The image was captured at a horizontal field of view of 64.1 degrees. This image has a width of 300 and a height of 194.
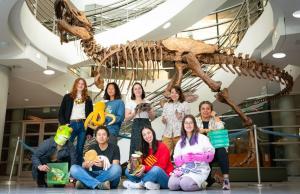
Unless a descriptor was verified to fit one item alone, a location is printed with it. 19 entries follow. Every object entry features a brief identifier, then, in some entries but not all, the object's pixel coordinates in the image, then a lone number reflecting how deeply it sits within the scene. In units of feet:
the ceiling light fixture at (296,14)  15.44
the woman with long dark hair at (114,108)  13.55
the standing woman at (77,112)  14.13
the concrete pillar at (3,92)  22.74
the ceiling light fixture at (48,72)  24.87
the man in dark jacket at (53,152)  13.10
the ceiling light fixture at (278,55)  20.02
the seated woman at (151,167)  11.40
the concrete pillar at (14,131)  36.05
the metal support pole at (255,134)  13.40
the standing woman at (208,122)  12.49
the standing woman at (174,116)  13.66
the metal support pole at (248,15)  22.91
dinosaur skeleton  16.90
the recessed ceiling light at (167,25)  23.33
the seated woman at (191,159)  10.73
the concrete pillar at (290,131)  28.37
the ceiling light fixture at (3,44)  19.66
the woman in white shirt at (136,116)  13.33
